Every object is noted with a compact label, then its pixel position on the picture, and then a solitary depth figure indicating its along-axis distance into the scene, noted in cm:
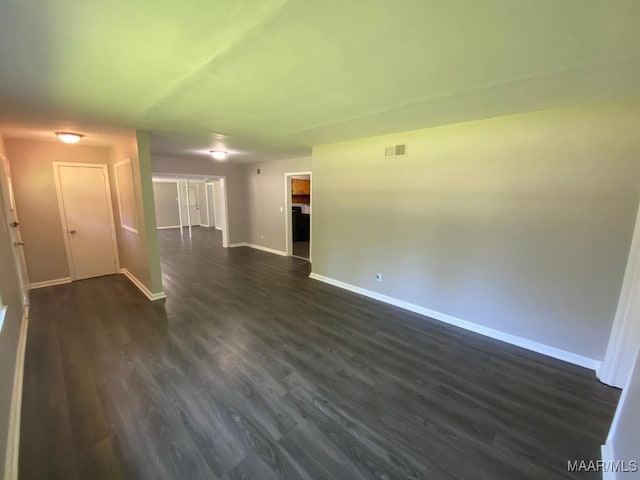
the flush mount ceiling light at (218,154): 517
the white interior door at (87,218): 448
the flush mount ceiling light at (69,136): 350
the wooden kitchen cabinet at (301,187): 856
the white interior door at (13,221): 314
